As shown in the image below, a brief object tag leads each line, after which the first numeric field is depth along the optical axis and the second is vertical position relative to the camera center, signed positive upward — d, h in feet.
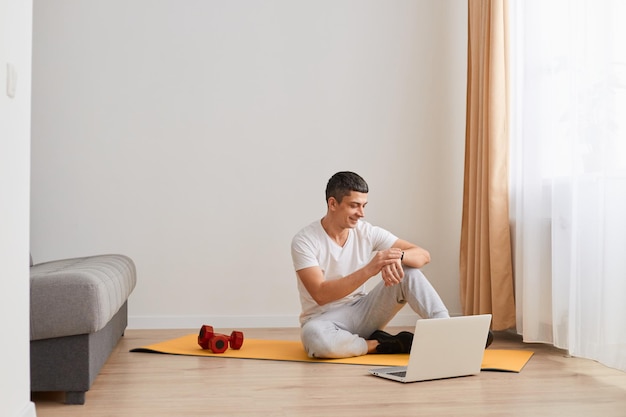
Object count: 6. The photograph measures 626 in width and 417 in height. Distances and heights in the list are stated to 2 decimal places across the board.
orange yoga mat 10.64 -2.00
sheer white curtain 9.91 +0.60
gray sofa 8.38 -1.21
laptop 9.20 -1.58
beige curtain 13.19 +0.74
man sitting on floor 10.54 -0.88
